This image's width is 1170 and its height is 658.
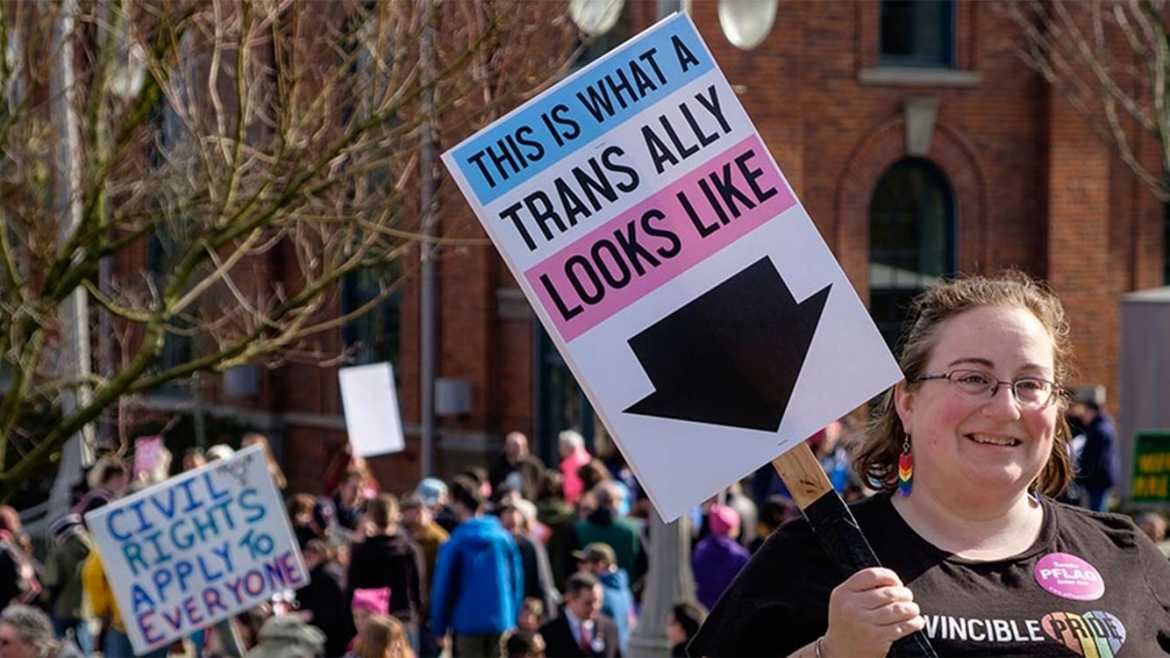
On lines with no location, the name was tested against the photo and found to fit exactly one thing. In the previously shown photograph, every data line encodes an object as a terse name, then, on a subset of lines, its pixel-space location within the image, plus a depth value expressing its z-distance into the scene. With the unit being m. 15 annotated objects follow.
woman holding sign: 3.59
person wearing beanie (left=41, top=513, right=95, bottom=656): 14.23
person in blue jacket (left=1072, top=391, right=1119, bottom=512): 17.22
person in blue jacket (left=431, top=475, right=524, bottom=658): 12.95
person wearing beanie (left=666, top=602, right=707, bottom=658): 10.49
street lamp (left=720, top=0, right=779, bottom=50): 14.18
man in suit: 11.39
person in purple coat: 12.67
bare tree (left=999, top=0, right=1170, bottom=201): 21.27
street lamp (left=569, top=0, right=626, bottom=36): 10.73
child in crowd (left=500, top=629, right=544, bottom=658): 10.46
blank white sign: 19.28
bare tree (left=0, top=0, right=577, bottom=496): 9.12
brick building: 22.64
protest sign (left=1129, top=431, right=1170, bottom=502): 14.16
